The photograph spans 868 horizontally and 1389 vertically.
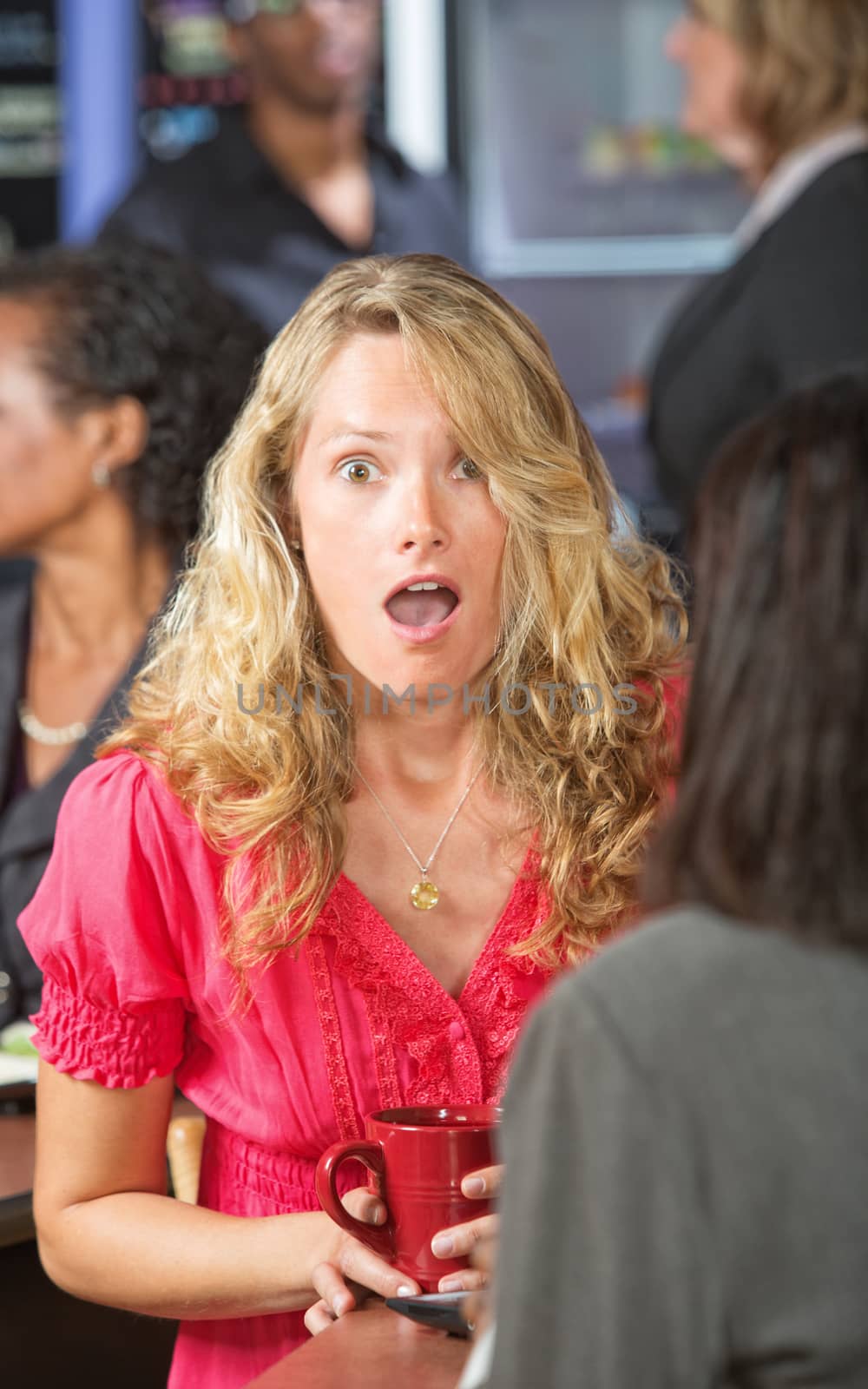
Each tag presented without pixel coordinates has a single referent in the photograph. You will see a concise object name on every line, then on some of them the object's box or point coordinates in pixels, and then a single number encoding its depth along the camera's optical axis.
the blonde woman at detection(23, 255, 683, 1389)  2.47
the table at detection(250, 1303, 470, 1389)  1.90
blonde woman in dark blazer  4.29
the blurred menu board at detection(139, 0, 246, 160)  7.18
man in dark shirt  6.34
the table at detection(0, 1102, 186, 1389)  2.90
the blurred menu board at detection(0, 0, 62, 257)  7.43
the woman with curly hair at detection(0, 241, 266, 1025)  4.34
